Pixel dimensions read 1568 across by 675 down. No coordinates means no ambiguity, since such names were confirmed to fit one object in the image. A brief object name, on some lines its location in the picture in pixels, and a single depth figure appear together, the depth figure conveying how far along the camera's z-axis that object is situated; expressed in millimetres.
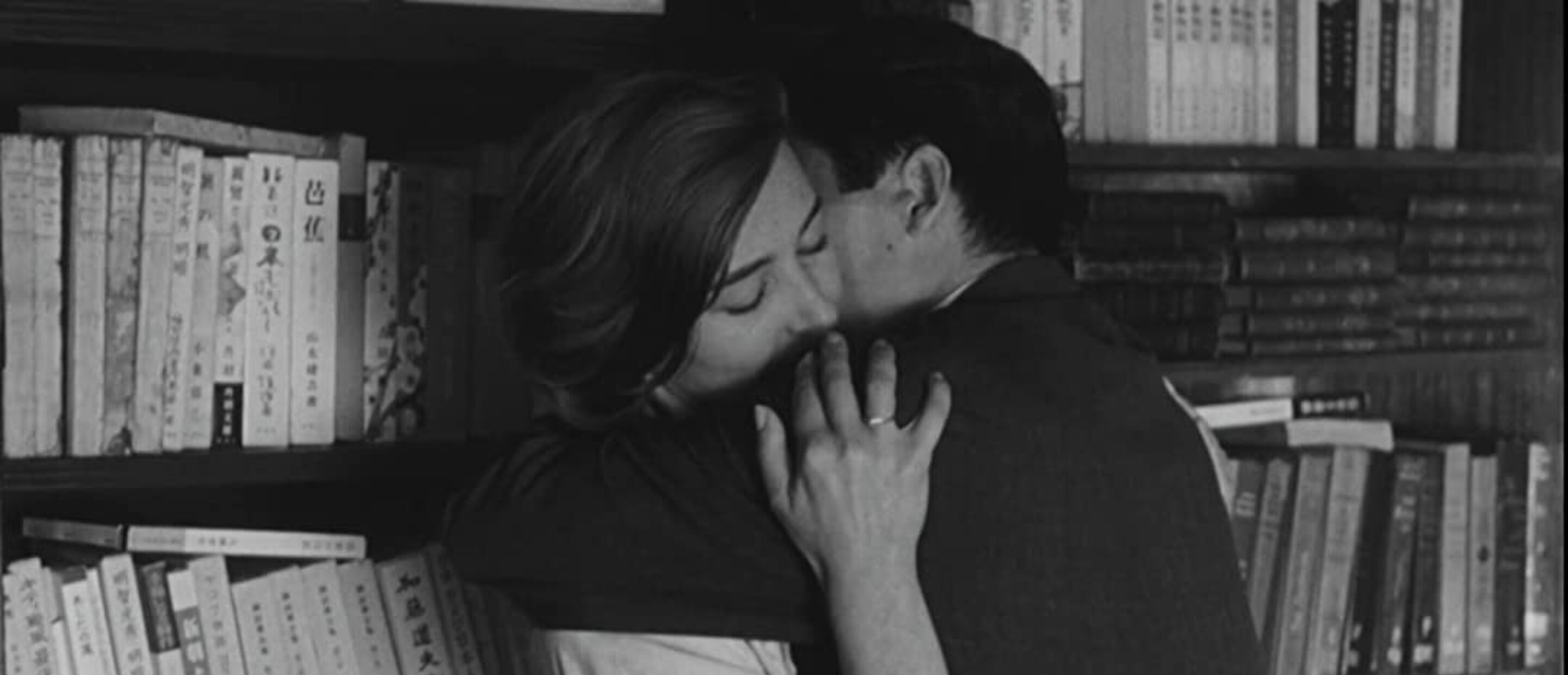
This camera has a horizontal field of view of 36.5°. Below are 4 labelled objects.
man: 1476
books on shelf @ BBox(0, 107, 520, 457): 1706
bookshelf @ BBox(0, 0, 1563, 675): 1700
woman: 1478
